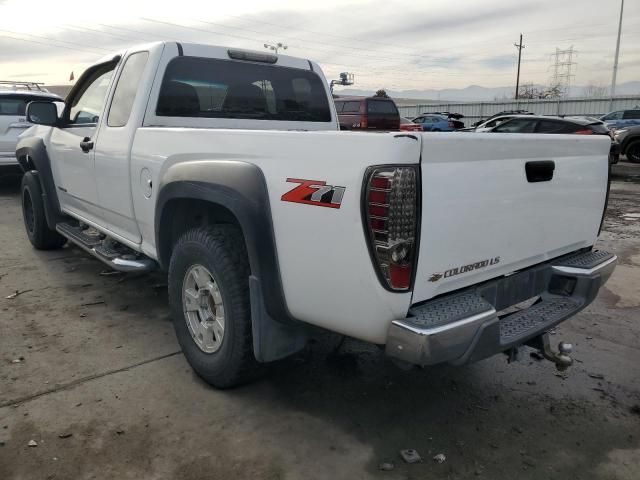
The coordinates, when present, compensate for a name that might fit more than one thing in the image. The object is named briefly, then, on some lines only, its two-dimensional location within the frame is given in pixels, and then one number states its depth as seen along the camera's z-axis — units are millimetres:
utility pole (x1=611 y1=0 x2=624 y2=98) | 44409
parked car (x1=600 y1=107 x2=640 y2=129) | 20438
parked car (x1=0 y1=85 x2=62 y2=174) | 9578
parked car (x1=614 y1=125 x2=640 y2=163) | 16016
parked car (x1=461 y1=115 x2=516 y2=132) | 15219
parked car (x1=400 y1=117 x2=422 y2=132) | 18000
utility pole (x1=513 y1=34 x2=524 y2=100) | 65375
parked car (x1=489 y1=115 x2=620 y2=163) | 12969
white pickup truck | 2119
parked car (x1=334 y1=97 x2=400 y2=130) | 17206
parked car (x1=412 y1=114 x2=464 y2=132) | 25656
